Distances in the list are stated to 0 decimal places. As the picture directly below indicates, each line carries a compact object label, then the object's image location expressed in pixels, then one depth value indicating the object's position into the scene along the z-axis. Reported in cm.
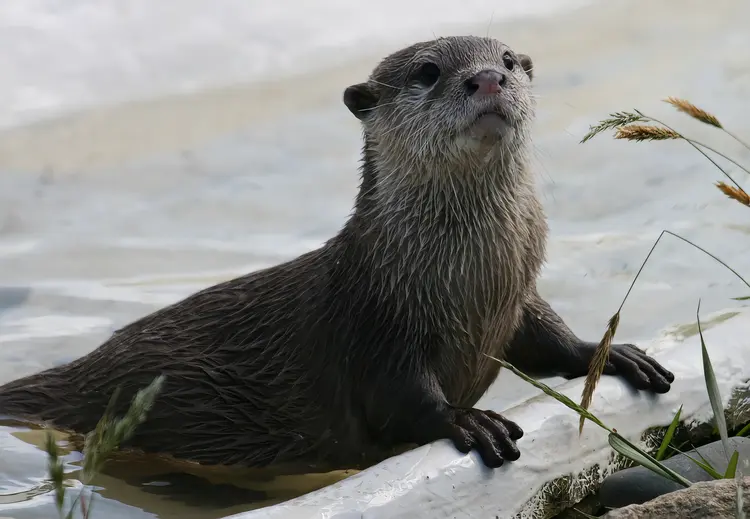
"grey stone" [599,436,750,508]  575
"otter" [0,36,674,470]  648
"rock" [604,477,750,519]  474
